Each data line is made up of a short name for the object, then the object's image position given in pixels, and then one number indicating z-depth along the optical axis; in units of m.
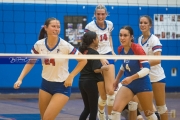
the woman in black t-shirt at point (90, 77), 12.04
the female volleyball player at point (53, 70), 10.48
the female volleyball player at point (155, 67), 11.97
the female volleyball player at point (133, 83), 10.79
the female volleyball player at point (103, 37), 12.82
